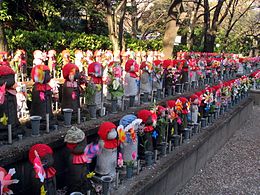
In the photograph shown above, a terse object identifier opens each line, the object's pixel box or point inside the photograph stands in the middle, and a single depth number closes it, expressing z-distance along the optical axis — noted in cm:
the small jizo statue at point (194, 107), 636
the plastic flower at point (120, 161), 408
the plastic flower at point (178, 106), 543
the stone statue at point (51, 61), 725
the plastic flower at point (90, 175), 349
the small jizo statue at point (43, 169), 286
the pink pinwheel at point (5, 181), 251
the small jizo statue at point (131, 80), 597
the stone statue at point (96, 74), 502
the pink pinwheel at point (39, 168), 281
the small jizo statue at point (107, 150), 373
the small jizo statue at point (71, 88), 450
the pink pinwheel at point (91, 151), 360
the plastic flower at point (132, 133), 415
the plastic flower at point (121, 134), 397
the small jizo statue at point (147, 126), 453
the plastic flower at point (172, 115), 521
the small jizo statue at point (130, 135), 413
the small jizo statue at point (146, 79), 652
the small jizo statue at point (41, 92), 402
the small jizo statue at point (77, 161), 338
